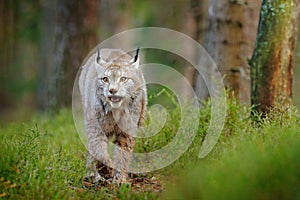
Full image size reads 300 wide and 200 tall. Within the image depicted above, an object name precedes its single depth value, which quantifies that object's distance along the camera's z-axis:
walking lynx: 13.34
